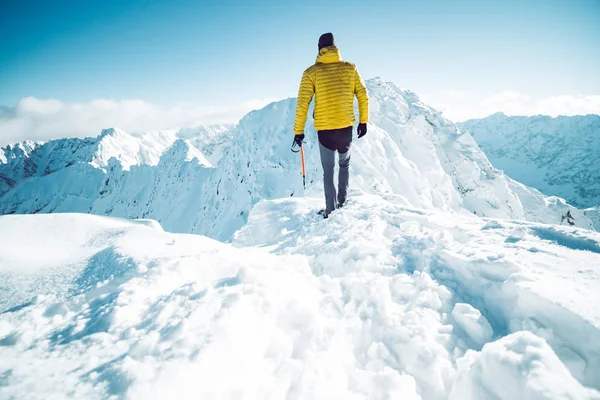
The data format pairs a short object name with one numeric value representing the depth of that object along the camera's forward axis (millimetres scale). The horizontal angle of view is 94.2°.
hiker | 5102
